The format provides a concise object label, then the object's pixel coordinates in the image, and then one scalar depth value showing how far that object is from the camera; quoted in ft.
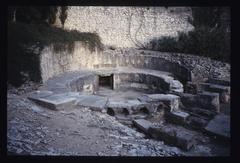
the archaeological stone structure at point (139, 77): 20.48
